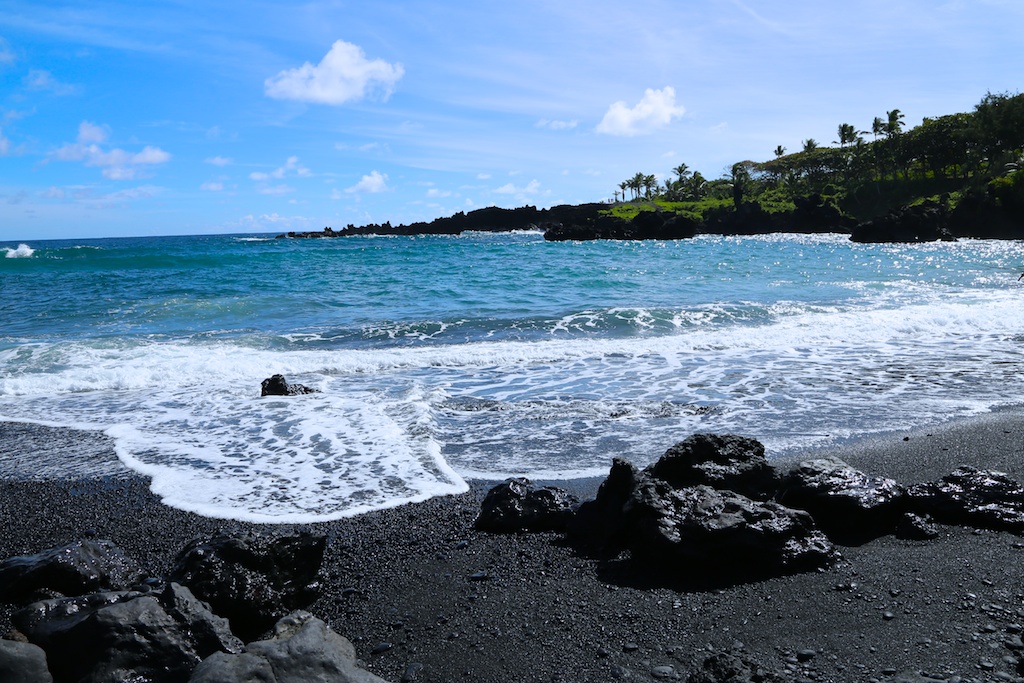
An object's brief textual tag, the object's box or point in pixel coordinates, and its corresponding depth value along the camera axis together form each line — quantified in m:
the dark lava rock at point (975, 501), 5.28
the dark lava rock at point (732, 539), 4.68
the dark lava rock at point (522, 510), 5.63
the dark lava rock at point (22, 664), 3.31
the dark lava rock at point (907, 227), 61.88
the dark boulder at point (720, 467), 5.84
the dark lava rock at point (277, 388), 10.88
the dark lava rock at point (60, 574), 4.43
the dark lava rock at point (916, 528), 5.14
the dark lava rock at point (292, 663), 3.18
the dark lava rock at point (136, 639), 3.48
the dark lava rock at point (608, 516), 5.26
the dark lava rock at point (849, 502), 5.30
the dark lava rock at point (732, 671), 3.52
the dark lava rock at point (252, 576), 4.16
